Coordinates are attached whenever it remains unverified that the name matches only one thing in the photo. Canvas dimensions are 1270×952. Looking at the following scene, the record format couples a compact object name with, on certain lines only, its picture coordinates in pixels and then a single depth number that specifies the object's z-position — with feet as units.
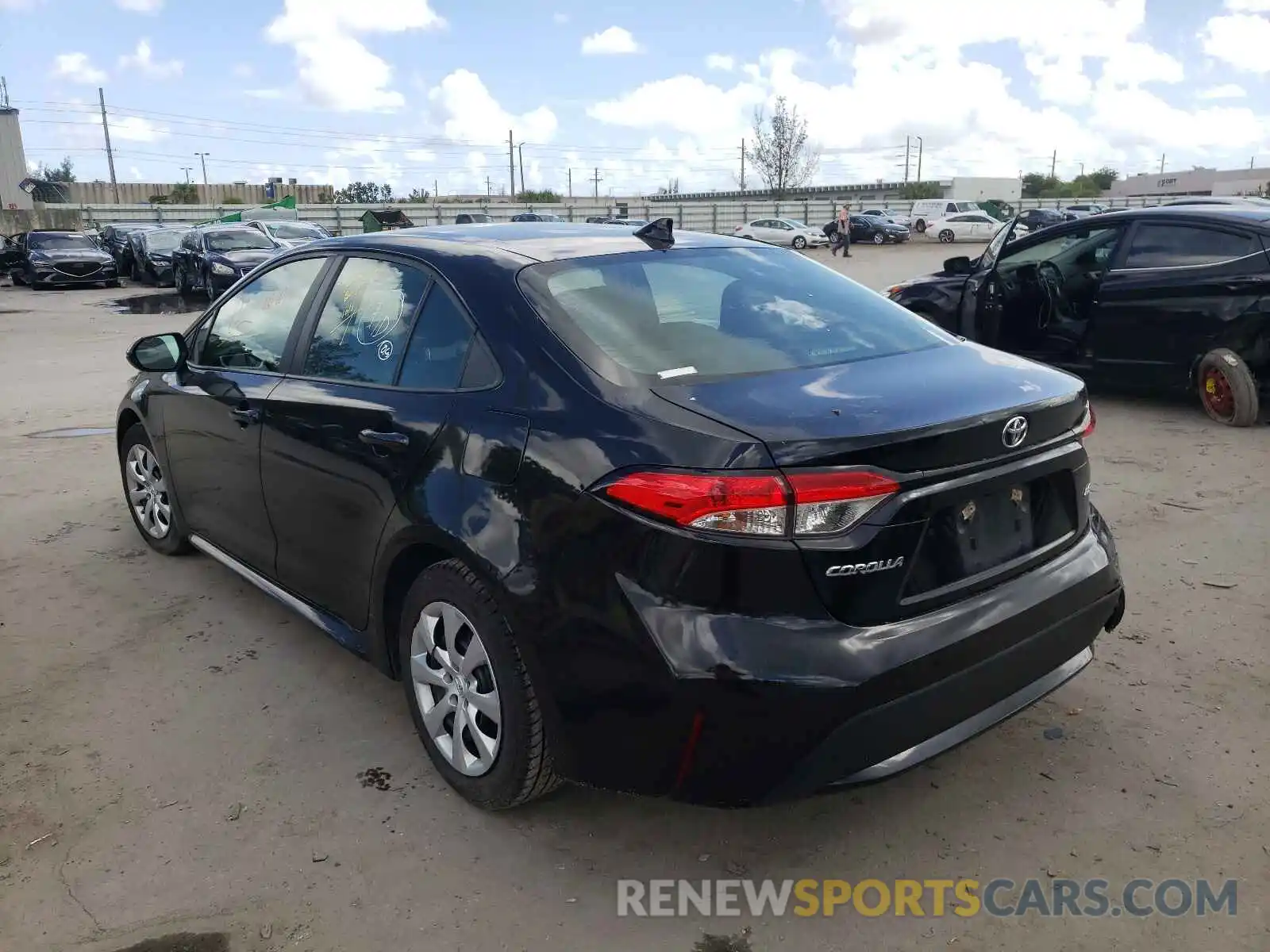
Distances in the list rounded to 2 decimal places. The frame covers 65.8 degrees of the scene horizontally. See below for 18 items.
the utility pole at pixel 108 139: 270.14
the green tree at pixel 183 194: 217.56
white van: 150.82
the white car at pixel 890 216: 149.89
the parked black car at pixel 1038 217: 111.28
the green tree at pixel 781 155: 235.81
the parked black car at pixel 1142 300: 22.91
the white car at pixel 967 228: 144.87
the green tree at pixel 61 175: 326.44
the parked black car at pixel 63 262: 79.25
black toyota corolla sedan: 7.42
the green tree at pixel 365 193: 278.87
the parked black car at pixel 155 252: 79.56
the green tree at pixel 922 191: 253.44
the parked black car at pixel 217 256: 61.48
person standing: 109.81
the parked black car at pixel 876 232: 140.77
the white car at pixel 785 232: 134.10
